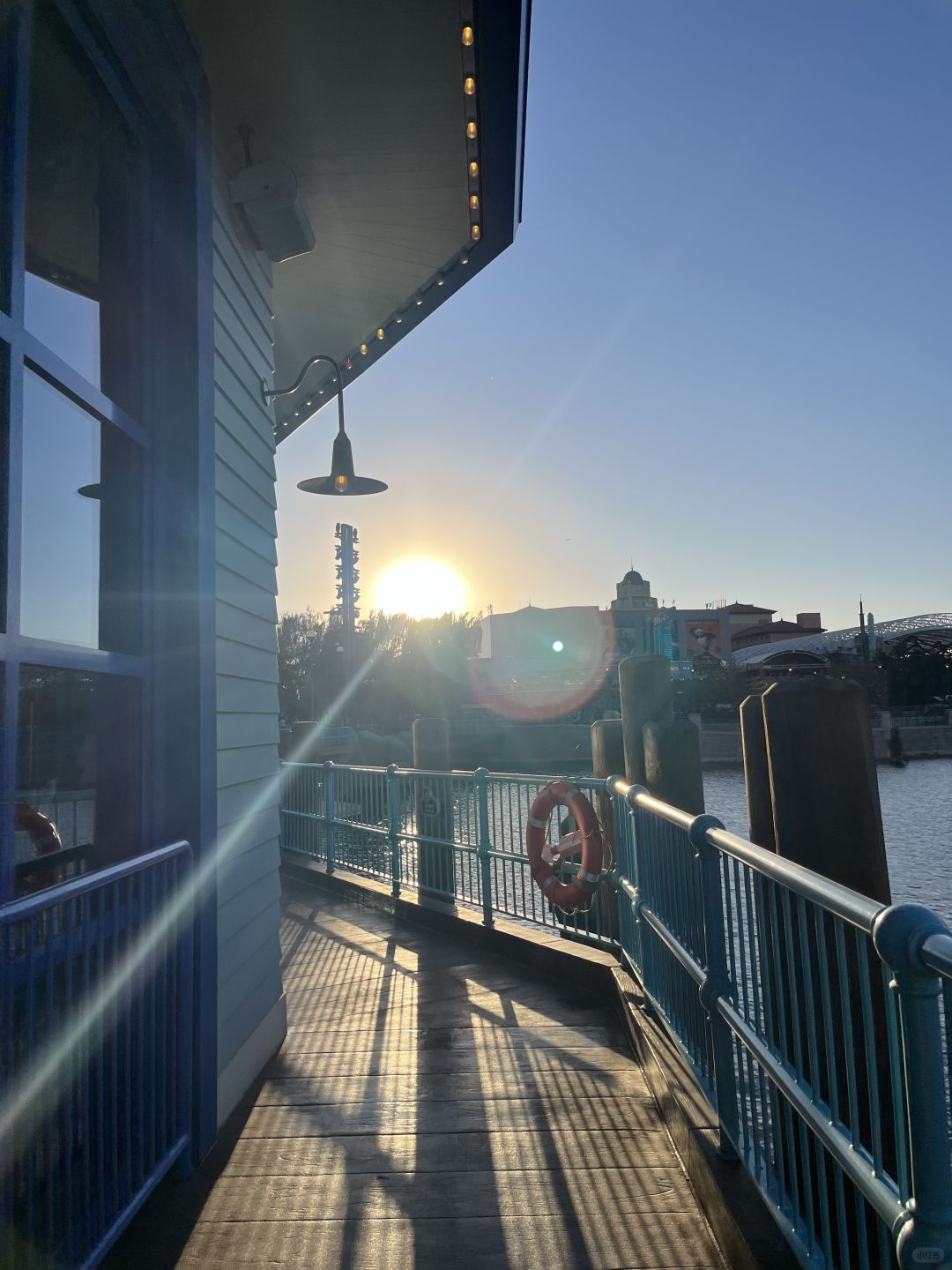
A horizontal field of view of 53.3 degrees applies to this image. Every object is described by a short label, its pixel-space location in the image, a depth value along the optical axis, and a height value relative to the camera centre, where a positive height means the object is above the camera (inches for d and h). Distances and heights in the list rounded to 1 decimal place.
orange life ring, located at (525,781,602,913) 211.5 -29.2
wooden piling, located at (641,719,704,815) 193.8 -9.6
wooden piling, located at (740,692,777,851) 112.9 -7.5
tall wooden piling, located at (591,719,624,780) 239.0 -6.7
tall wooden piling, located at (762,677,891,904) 95.9 -7.6
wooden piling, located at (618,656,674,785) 208.5 +4.2
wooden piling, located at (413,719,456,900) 301.6 -32.6
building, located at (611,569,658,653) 4042.8 +476.4
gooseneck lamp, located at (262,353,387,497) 207.8 +56.0
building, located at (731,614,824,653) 5078.7 +445.8
